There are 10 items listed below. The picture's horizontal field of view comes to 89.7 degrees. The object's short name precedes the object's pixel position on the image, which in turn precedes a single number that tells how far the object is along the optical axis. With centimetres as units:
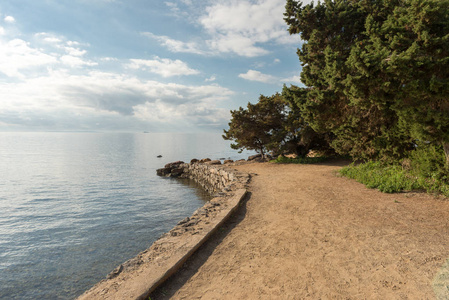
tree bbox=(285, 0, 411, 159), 1080
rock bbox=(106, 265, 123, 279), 439
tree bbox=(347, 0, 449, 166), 729
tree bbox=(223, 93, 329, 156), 1952
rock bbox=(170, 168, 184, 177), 2666
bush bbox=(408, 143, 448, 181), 891
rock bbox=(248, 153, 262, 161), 3039
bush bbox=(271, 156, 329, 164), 1867
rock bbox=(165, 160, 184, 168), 2886
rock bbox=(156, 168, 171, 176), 2762
